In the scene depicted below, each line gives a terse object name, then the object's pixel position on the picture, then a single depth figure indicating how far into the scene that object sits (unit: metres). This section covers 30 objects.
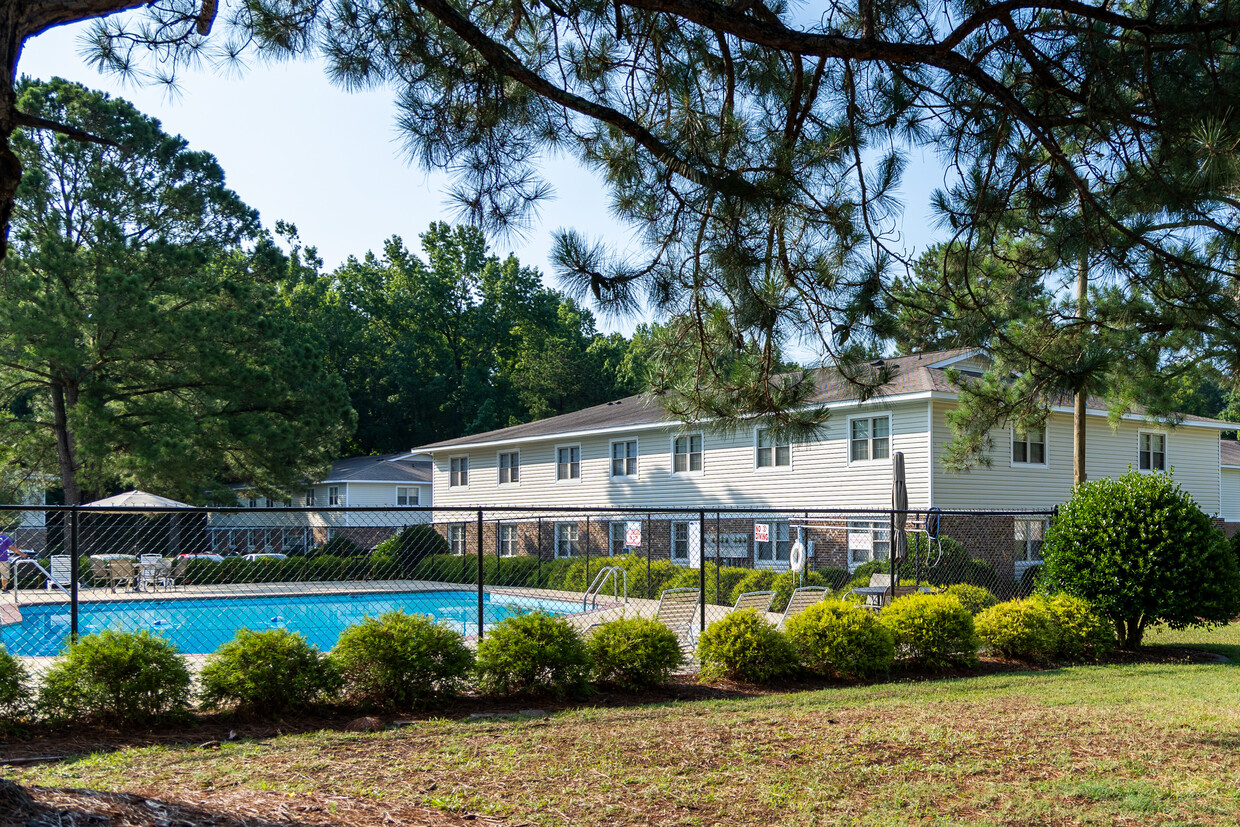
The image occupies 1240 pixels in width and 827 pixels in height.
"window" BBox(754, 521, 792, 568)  21.72
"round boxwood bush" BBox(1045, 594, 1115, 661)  10.46
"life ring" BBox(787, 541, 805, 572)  16.92
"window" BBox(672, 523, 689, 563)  23.89
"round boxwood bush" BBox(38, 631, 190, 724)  6.48
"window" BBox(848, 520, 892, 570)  19.50
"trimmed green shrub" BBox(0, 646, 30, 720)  6.30
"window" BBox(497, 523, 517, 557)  28.94
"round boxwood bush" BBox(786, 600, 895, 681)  9.10
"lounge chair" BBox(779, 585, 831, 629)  11.52
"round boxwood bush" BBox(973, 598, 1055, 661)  10.30
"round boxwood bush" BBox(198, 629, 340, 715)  6.98
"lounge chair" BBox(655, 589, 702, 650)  10.63
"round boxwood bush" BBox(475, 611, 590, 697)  7.88
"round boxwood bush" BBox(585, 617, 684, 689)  8.30
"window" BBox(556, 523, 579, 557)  26.90
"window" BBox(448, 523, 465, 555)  28.75
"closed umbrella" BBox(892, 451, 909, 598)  14.66
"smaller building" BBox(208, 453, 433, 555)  32.78
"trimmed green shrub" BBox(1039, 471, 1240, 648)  10.98
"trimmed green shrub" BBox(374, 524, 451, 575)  22.22
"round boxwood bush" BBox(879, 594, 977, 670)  9.73
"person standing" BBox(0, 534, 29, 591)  16.92
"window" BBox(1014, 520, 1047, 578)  20.45
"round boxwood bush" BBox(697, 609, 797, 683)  8.85
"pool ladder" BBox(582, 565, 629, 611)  18.38
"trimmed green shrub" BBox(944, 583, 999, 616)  13.58
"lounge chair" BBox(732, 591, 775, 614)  10.90
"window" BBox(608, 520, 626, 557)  26.05
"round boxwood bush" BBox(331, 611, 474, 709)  7.41
